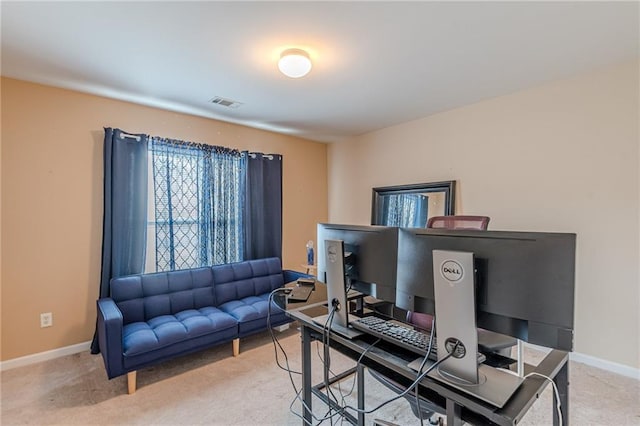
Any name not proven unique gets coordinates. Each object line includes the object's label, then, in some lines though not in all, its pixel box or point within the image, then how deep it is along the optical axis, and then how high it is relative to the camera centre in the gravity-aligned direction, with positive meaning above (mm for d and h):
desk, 914 -602
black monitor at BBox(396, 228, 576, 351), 861 -207
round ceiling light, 2115 +1075
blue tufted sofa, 2163 -940
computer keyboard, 1191 -541
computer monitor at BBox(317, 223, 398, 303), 1267 -205
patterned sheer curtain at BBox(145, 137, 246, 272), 3158 +74
